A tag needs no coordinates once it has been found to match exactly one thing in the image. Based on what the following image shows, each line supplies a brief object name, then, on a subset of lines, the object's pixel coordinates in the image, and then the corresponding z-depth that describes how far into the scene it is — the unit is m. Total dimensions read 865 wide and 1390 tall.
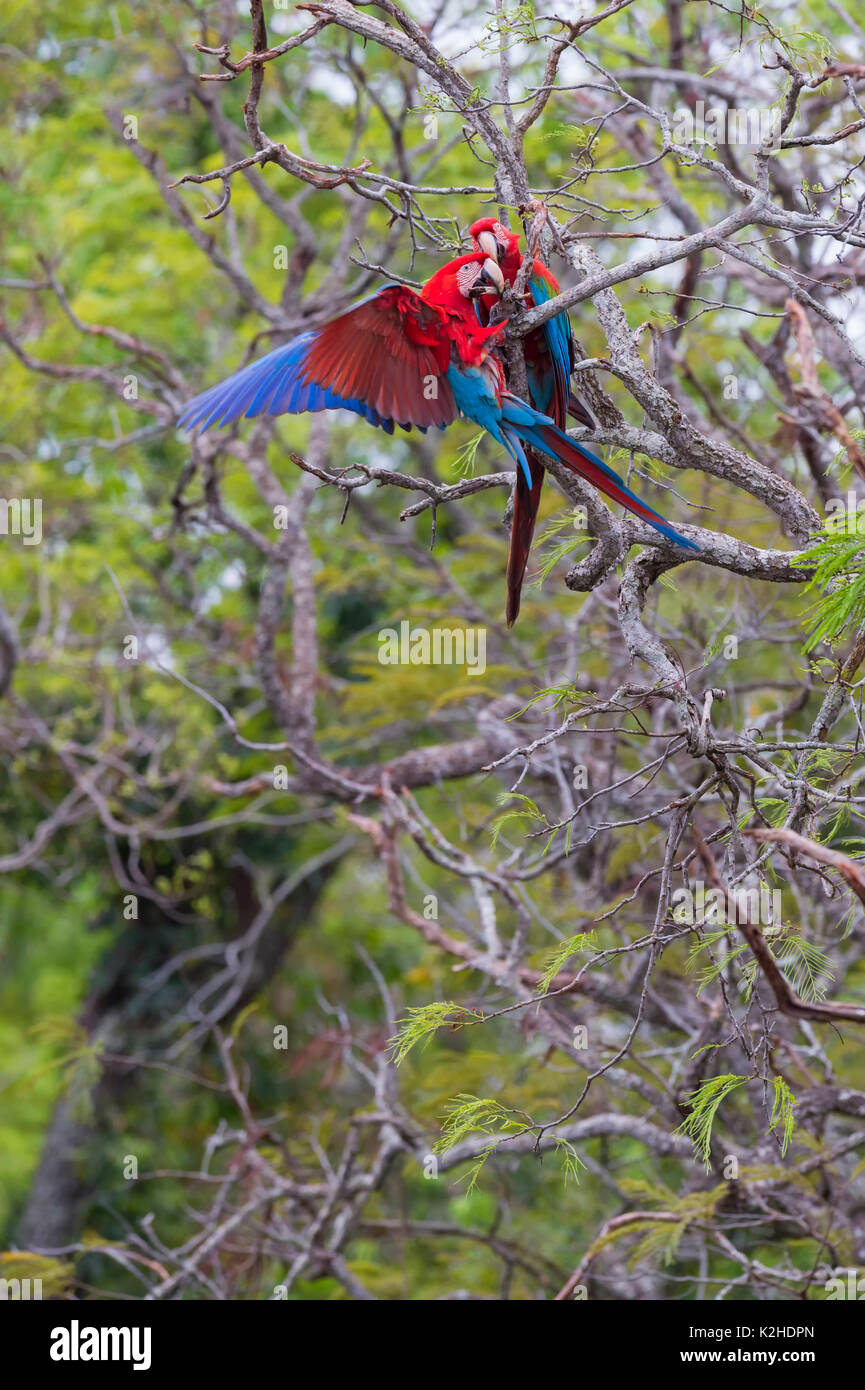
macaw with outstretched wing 6.25
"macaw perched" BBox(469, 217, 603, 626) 6.53
